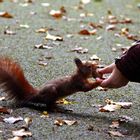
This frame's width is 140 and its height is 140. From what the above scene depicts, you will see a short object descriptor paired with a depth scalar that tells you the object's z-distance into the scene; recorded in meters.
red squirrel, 5.26
